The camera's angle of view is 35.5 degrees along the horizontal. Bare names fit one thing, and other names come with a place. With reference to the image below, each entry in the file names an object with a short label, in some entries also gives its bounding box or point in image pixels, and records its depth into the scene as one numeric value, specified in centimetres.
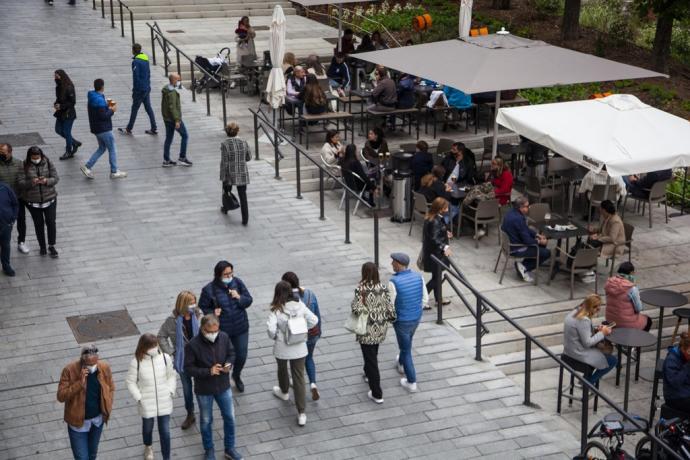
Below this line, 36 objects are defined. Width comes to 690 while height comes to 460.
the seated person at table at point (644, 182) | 1898
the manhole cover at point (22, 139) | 2045
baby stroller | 2406
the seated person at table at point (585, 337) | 1263
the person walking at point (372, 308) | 1159
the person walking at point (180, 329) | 1065
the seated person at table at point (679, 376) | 1198
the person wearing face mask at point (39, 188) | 1498
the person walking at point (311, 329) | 1123
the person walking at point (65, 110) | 1892
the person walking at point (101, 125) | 1805
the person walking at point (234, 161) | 1639
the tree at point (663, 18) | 2734
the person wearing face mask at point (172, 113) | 1880
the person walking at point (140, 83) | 2055
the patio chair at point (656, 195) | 1894
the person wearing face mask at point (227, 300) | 1131
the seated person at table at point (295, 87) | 2148
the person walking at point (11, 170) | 1498
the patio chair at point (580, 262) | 1588
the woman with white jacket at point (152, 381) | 1000
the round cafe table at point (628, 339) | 1309
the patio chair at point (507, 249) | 1616
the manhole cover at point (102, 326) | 1347
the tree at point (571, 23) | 3106
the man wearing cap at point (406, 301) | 1198
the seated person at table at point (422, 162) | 1827
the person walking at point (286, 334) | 1103
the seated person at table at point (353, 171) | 1834
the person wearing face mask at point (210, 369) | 1027
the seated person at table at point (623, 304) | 1359
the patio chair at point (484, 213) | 1752
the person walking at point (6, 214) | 1424
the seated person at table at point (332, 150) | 1914
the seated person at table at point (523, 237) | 1611
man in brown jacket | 975
